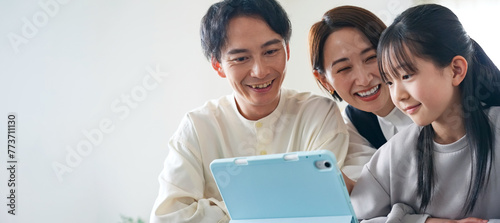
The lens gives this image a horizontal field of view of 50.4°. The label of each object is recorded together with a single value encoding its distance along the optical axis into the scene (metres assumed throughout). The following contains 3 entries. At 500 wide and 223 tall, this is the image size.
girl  1.15
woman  1.50
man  1.54
